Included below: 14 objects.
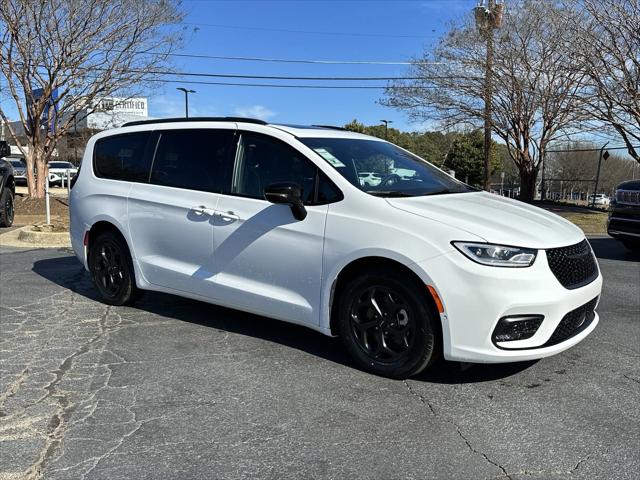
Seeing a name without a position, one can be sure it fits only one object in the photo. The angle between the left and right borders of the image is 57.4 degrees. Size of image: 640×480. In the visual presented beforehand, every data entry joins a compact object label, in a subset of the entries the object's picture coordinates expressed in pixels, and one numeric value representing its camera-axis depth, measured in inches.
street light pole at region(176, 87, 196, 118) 1527.6
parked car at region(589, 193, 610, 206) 790.3
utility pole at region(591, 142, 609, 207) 767.7
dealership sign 694.3
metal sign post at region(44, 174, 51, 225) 466.7
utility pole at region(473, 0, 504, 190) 710.5
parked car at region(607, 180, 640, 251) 364.8
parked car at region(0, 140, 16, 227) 488.1
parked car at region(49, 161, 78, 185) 1324.2
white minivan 144.0
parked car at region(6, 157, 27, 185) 1174.3
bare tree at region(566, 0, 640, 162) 565.6
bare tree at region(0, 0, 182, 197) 582.2
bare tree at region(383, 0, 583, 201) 673.6
